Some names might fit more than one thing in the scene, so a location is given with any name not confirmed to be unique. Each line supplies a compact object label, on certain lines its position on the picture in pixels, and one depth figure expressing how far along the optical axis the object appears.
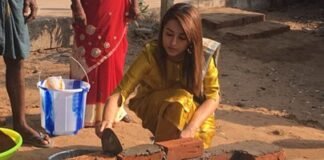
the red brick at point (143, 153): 2.47
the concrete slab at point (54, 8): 6.38
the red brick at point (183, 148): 2.57
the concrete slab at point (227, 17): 7.57
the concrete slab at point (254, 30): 7.39
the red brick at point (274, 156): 2.71
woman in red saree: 4.12
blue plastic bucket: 3.90
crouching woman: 3.09
